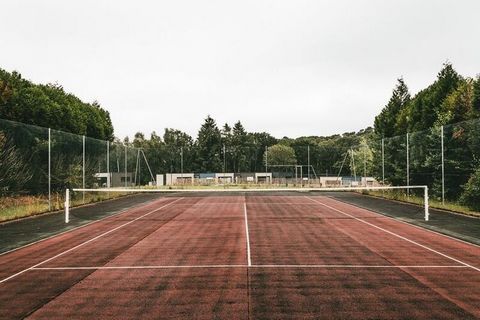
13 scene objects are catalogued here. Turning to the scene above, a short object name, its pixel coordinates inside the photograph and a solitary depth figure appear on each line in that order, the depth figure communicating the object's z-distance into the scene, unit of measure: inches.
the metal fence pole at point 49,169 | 928.3
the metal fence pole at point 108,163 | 1365.7
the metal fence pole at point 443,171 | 966.9
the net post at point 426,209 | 763.4
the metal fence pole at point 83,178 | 1123.9
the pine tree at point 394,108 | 1812.3
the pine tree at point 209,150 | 3580.2
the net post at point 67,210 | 748.0
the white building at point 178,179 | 2664.9
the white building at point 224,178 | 2830.5
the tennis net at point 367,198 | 944.6
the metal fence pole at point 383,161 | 1403.8
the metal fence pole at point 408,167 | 1186.0
